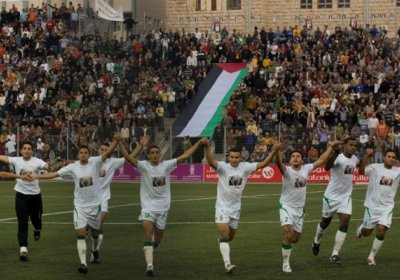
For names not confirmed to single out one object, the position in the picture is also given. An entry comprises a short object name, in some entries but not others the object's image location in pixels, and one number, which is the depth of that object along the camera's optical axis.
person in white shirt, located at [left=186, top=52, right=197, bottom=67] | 57.88
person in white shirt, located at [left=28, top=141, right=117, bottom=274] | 20.45
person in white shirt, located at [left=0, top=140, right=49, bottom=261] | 22.25
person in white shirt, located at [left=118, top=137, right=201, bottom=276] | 20.08
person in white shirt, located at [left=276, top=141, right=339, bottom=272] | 20.52
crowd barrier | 49.84
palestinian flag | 50.56
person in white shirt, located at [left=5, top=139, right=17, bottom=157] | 50.53
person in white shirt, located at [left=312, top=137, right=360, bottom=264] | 21.75
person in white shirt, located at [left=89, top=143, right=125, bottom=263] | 22.78
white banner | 61.44
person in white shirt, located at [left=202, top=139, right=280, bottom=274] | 19.94
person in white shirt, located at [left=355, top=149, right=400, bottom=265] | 21.08
